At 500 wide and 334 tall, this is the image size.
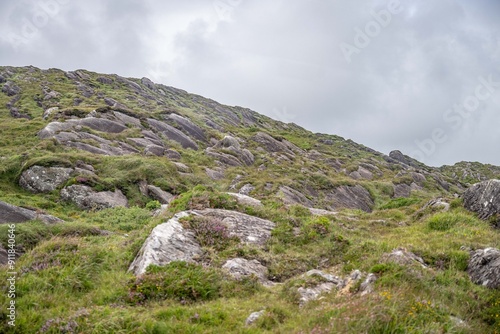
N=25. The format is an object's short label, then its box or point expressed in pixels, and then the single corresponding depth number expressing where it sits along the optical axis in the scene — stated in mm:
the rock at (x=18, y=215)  18348
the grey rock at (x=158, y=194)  33625
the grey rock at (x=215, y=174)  48512
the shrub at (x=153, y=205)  28848
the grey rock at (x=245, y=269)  11556
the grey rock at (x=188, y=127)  72625
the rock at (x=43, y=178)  29094
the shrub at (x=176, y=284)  9844
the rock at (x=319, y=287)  9984
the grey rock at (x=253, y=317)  8540
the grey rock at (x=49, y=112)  59650
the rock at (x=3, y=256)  12945
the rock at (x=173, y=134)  65438
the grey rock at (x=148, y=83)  140325
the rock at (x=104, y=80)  118000
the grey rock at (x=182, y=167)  44444
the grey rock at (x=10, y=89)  85062
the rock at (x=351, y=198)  50875
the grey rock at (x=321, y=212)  25466
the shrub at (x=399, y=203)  31211
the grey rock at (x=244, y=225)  15078
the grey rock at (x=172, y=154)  52616
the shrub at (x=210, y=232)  13766
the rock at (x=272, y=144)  83312
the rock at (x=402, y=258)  10945
